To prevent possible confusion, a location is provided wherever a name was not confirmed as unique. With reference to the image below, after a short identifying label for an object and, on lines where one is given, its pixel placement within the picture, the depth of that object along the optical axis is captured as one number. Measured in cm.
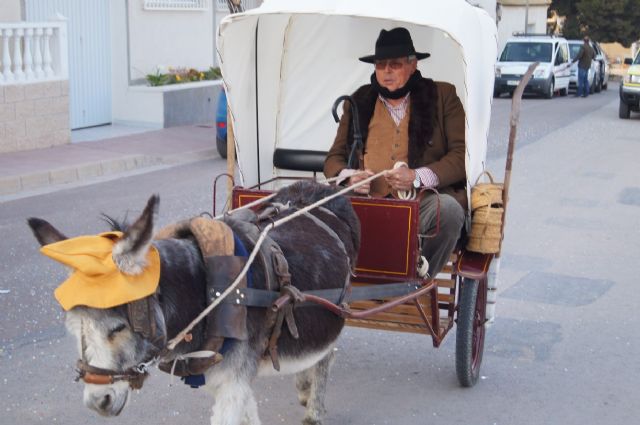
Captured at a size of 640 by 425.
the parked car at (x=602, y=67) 3392
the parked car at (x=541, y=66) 2861
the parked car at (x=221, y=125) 1452
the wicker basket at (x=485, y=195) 534
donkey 319
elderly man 538
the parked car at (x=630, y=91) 2202
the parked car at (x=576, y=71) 3150
